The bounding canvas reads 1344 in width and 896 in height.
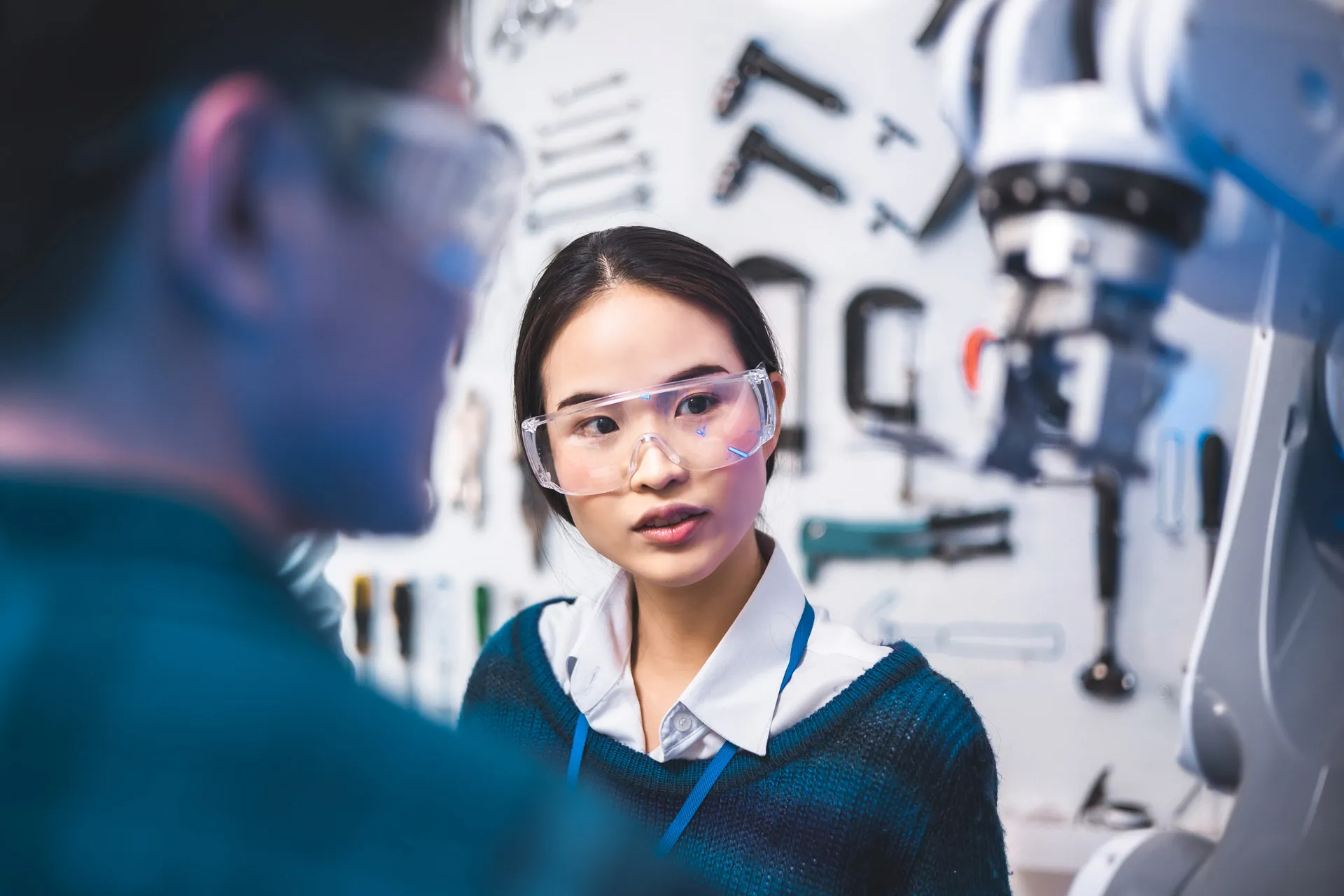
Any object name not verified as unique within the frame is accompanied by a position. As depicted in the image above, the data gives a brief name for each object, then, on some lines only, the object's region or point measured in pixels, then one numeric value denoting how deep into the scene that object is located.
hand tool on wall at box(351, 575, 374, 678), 2.55
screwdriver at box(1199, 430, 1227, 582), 1.59
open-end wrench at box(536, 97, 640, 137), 2.26
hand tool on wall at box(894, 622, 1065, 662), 1.78
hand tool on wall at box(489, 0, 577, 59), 2.36
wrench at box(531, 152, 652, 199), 2.25
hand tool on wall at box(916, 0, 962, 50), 1.77
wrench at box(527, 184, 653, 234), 2.24
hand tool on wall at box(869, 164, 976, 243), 1.78
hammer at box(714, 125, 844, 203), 1.95
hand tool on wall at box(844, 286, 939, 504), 1.91
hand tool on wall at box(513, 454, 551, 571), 2.30
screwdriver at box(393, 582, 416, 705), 2.52
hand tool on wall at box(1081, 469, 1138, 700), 1.68
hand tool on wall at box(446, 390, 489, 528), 2.48
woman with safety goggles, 0.94
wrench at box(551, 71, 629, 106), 2.27
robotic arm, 0.71
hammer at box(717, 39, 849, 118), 1.94
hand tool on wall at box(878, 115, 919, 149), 1.88
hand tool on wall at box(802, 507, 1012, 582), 1.84
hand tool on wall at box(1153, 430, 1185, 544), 1.65
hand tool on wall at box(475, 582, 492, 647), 2.42
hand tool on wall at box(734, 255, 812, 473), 2.00
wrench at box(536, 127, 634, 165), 2.27
